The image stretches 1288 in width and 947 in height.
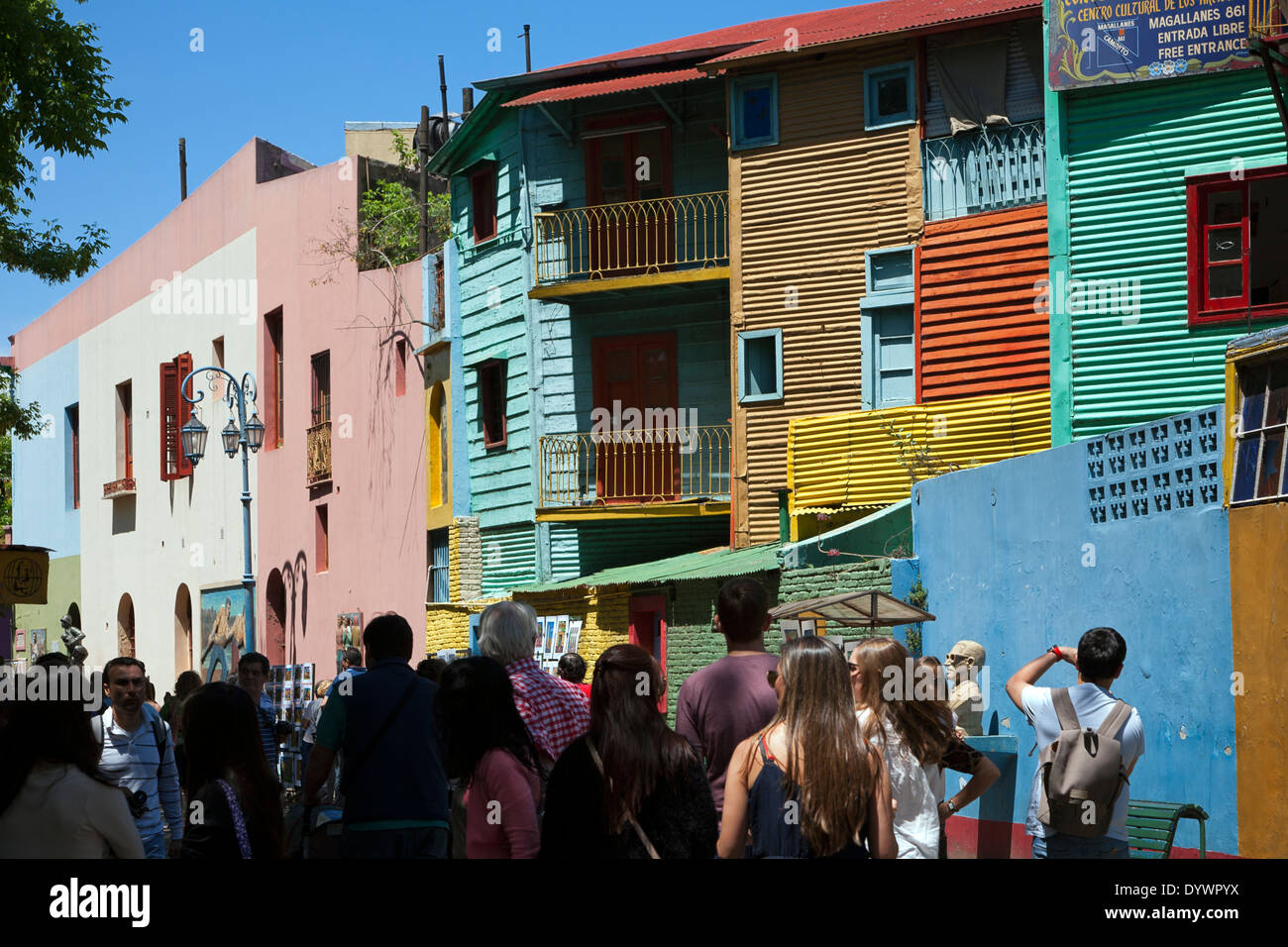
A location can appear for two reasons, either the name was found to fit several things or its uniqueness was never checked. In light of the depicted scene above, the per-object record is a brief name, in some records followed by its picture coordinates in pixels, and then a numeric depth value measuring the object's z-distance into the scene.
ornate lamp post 25.42
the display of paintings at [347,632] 30.83
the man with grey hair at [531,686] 7.64
